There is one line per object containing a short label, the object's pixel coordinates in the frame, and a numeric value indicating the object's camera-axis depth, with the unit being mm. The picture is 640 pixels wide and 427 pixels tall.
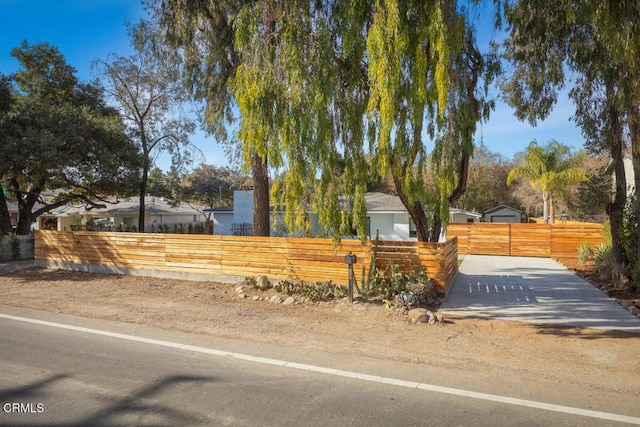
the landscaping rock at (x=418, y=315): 7625
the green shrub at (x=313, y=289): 9414
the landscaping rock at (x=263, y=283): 10344
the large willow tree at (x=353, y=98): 7496
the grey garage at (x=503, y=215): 29625
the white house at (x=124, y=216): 29662
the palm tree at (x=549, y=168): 28506
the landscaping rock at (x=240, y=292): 9922
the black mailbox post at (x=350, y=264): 8688
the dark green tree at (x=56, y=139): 16172
